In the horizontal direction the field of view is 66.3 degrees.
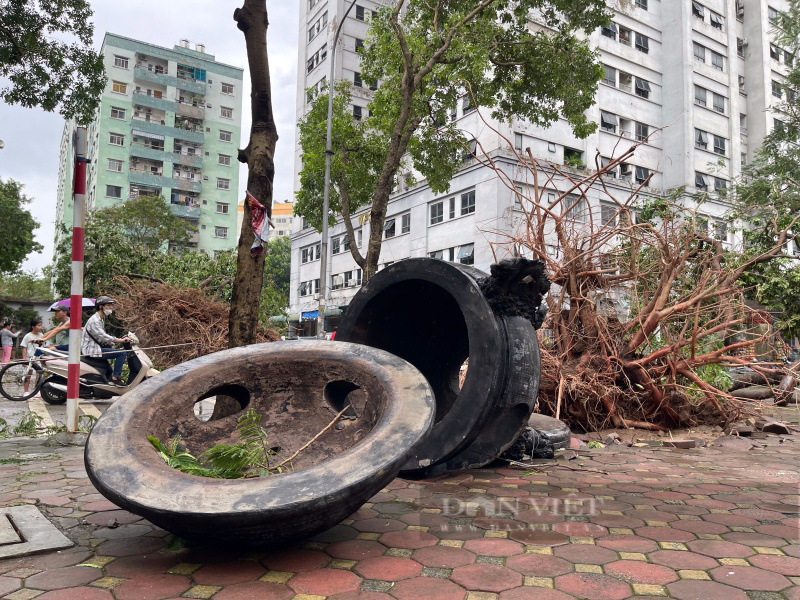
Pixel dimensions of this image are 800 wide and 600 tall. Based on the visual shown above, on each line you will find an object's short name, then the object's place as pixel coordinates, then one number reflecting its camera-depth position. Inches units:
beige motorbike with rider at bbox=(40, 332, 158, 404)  357.7
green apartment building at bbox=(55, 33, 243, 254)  1691.7
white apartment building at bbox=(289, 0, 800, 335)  1056.8
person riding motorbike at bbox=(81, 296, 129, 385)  346.9
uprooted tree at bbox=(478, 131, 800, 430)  285.4
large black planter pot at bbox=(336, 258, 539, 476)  175.8
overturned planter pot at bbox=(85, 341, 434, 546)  97.3
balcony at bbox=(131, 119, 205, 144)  1723.7
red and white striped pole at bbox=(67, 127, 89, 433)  236.7
